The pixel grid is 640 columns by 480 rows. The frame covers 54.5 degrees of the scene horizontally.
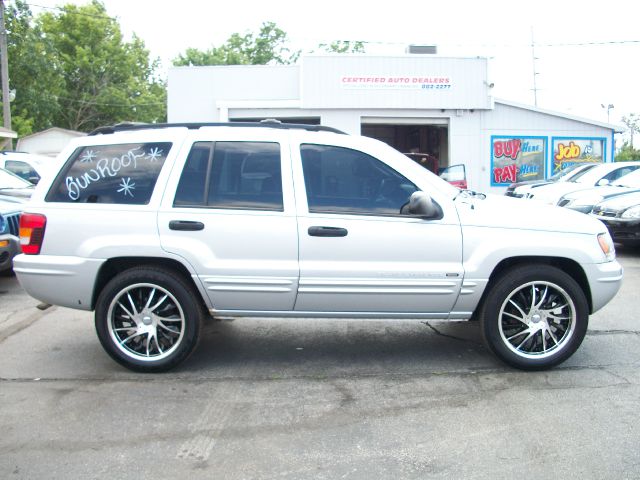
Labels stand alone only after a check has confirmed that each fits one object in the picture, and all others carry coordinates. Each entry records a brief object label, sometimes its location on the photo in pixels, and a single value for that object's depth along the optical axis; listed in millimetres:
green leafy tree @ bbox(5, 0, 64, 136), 35812
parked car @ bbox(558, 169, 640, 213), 11758
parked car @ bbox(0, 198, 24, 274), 7551
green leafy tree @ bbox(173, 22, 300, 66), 55094
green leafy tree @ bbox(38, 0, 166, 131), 47469
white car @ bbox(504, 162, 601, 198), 15555
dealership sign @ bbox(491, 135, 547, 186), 22453
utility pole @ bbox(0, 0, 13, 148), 24703
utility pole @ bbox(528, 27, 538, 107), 49056
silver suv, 4672
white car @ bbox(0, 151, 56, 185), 13812
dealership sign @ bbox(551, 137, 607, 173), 22969
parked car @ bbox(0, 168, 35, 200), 9523
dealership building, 21359
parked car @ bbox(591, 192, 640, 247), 10109
